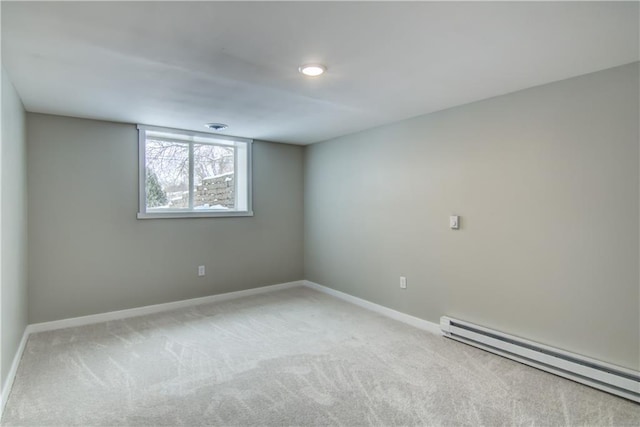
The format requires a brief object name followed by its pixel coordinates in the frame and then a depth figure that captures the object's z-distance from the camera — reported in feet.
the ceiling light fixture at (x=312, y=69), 7.23
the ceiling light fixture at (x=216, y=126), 12.50
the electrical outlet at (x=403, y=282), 11.98
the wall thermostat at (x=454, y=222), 10.30
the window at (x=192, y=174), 13.11
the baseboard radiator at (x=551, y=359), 7.03
